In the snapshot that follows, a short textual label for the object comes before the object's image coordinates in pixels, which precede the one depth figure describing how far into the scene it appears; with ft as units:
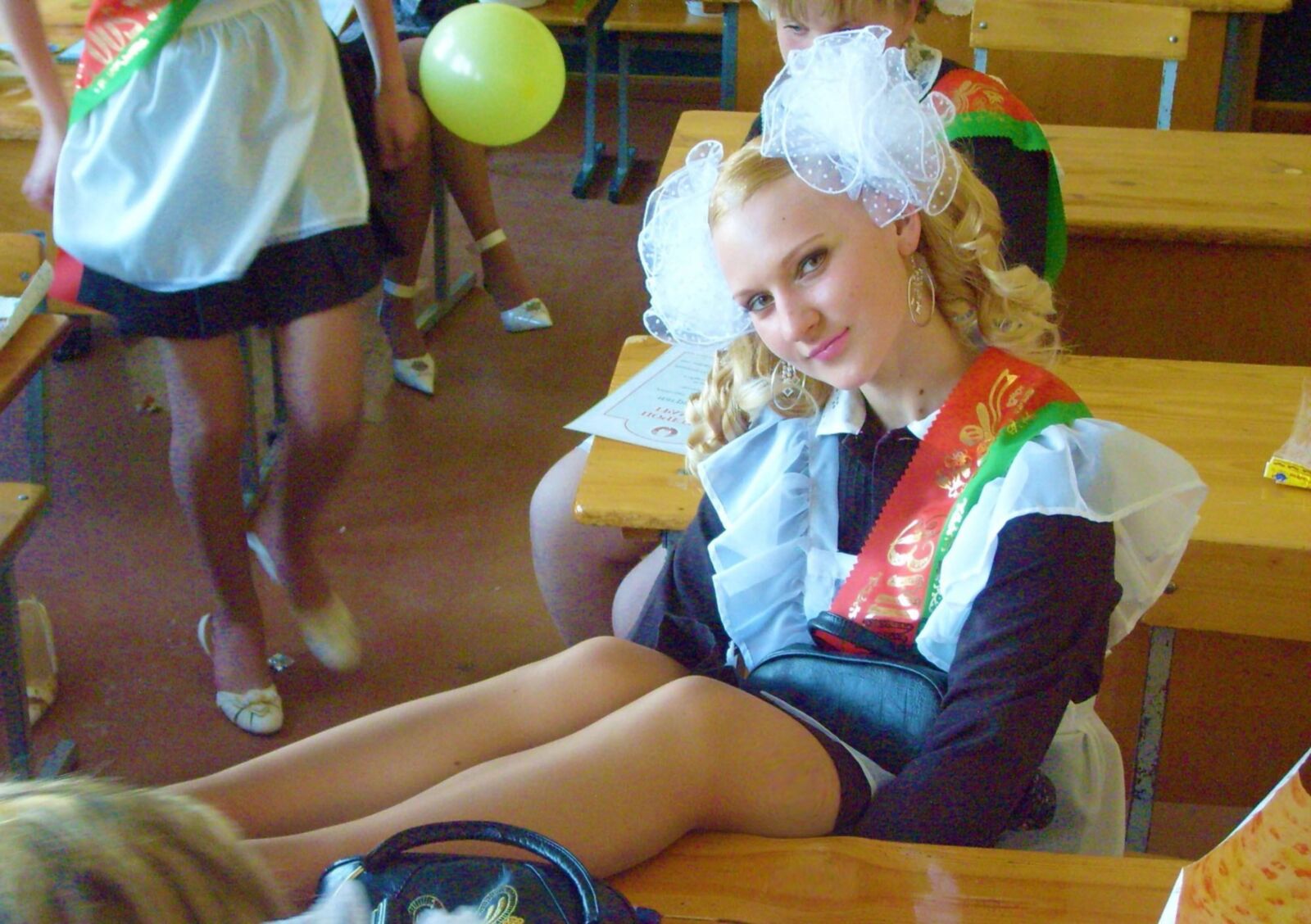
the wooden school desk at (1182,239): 7.30
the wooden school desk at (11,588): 5.66
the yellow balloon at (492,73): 8.43
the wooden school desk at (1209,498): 4.59
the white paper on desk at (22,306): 5.86
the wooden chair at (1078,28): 9.11
